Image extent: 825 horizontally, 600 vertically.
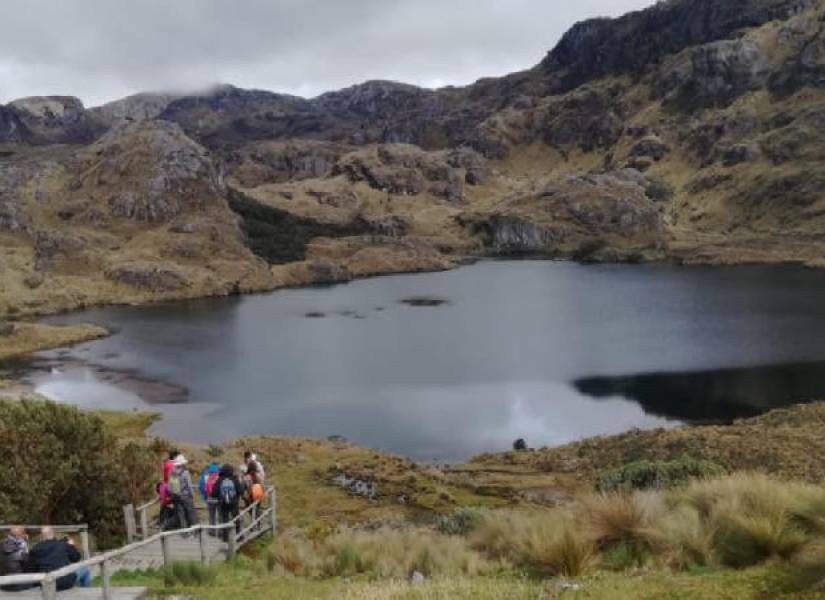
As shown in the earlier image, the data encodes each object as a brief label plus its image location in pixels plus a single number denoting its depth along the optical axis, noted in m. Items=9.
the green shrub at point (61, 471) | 24.62
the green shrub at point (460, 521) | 22.41
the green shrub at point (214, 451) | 49.66
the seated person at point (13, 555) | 14.78
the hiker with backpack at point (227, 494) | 22.00
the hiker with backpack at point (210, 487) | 22.47
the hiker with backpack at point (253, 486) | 24.23
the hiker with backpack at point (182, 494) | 22.16
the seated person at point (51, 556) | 14.70
